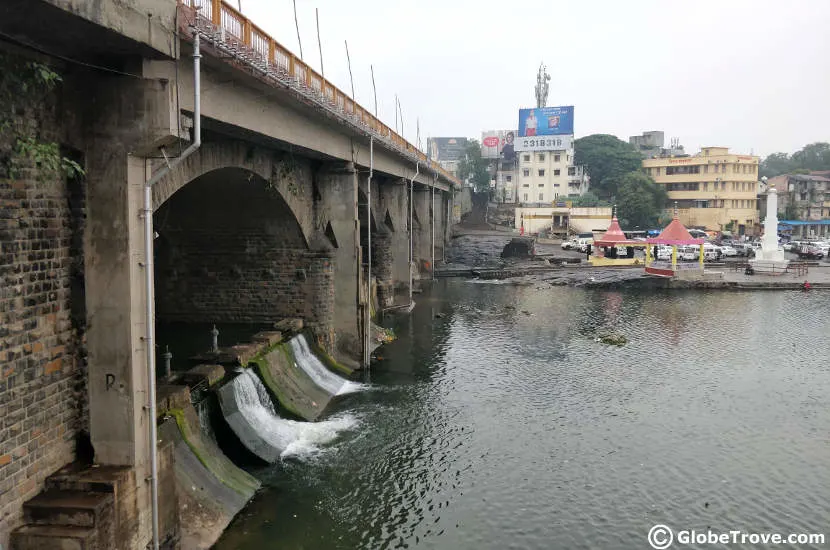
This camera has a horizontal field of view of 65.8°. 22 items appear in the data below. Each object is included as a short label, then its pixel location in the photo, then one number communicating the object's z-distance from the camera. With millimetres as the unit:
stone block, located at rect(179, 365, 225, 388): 15438
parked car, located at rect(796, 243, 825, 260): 65069
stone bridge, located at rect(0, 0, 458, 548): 8531
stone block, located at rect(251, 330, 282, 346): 20350
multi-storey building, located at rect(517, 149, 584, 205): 97500
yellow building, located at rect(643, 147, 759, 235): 88125
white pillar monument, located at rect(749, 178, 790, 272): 52844
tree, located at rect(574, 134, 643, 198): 96688
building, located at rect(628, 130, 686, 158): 114875
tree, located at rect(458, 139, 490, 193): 109500
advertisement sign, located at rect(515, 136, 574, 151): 94625
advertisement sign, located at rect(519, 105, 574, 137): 93212
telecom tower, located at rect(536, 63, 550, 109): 108250
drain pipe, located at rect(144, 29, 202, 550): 9773
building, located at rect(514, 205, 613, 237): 81688
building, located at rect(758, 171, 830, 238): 97938
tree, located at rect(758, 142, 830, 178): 132500
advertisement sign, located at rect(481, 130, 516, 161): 115900
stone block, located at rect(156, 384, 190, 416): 12788
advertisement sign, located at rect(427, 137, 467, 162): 174275
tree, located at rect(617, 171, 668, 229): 85562
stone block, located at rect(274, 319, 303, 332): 22812
